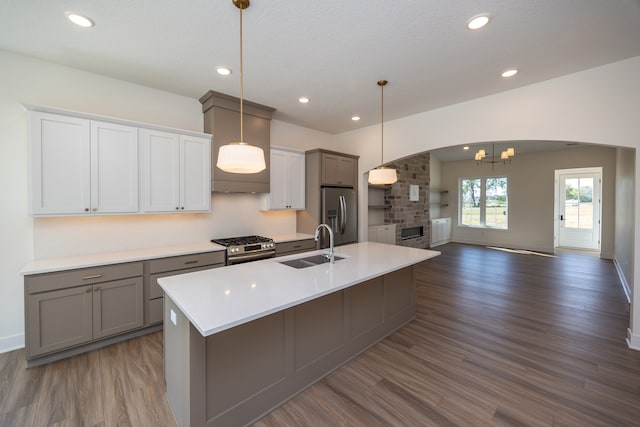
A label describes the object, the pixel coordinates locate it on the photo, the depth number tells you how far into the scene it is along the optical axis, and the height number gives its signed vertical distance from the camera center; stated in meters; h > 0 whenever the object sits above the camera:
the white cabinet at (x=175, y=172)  3.03 +0.45
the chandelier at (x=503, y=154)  5.77 +1.28
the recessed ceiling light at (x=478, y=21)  1.99 +1.47
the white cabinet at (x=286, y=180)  4.19 +0.49
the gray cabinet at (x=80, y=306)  2.28 -0.91
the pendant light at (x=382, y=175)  2.96 +0.39
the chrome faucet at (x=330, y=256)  2.53 -0.48
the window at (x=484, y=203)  8.40 +0.24
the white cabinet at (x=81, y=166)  2.45 +0.44
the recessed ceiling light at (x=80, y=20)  1.98 +1.47
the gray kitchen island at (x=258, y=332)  1.52 -0.89
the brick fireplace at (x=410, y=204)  6.77 +0.15
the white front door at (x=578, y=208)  7.04 +0.06
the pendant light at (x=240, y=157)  1.71 +0.35
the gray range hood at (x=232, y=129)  3.46 +1.12
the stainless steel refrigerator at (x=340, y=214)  4.39 -0.07
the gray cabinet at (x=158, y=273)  2.84 -0.71
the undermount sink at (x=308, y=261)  2.59 -0.53
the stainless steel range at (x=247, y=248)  3.37 -0.52
